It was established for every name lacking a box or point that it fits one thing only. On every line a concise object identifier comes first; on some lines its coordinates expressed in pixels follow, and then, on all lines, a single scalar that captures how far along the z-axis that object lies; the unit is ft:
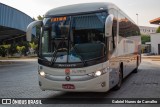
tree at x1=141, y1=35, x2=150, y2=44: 218.25
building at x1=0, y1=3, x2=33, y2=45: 68.01
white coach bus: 18.97
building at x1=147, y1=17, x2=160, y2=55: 108.56
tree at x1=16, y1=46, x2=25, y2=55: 166.36
